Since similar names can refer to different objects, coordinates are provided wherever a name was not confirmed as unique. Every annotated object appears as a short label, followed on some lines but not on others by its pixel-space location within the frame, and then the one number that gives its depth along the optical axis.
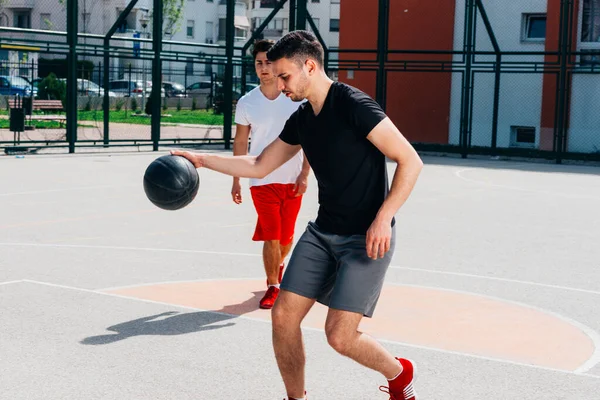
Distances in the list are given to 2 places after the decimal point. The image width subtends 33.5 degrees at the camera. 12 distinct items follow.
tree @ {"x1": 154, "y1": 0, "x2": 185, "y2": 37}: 60.53
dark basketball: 5.68
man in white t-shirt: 7.93
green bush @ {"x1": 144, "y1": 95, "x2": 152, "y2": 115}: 31.22
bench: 27.31
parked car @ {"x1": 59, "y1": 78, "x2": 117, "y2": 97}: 28.61
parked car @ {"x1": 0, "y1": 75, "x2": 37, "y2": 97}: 25.94
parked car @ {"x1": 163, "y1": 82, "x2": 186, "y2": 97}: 36.16
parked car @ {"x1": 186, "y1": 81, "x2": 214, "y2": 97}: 35.06
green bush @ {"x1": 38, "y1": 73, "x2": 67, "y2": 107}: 28.75
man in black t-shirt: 4.72
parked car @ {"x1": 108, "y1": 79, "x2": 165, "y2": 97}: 34.23
